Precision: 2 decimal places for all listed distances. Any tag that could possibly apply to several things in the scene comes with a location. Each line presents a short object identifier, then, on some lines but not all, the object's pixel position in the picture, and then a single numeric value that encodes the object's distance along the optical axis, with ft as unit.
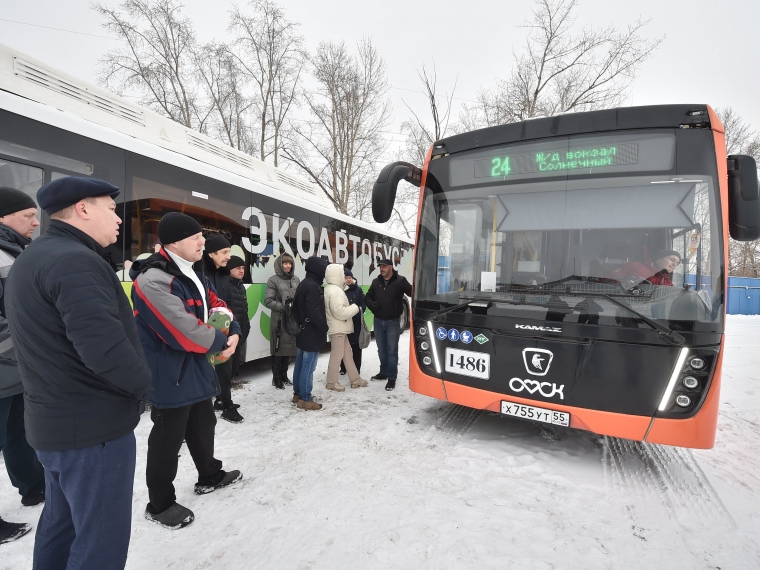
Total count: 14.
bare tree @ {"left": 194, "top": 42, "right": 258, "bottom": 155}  62.80
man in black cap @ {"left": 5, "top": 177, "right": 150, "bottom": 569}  4.79
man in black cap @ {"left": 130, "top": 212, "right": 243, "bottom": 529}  7.41
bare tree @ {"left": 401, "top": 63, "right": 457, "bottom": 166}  68.80
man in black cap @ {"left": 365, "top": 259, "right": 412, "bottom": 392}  19.65
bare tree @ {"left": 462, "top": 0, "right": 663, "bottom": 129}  56.29
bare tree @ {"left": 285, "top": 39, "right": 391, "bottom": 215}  68.69
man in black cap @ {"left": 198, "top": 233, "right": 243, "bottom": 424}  14.25
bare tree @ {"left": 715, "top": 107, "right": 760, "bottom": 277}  78.95
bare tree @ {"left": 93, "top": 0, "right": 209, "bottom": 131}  55.72
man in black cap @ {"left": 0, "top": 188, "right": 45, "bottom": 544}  7.70
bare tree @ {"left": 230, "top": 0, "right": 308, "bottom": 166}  62.64
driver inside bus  9.73
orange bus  9.44
